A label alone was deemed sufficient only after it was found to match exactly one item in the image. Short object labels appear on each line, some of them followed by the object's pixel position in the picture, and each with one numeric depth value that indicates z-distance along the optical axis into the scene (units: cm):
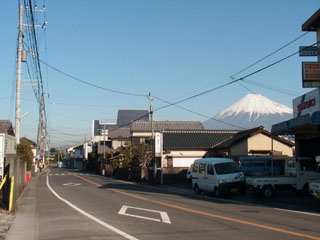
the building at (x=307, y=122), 1793
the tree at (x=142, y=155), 4256
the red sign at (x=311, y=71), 1836
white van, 1959
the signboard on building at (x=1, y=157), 1823
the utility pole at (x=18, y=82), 2636
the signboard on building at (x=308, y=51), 1892
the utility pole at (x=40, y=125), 5278
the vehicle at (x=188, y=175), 3210
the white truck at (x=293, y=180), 1858
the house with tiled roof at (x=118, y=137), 7138
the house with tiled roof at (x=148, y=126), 6109
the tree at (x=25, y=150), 3319
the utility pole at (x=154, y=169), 3219
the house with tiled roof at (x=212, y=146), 3481
